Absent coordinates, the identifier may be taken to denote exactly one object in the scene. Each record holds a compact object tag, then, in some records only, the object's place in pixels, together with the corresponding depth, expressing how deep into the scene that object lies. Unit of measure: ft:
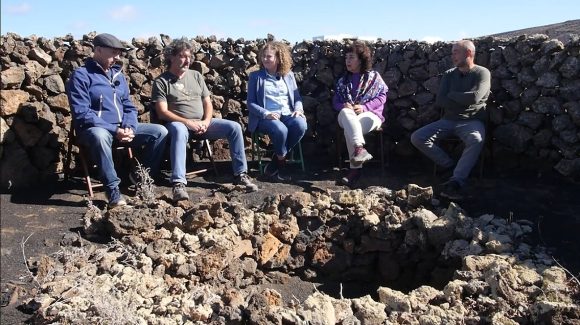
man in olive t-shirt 23.47
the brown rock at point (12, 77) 23.17
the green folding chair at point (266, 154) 25.88
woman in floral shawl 25.53
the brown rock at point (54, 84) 24.53
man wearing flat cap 20.88
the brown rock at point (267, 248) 20.70
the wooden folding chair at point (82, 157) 22.14
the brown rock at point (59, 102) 24.67
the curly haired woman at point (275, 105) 24.97
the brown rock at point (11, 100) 23.08
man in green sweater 23.89
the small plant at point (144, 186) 21.01
